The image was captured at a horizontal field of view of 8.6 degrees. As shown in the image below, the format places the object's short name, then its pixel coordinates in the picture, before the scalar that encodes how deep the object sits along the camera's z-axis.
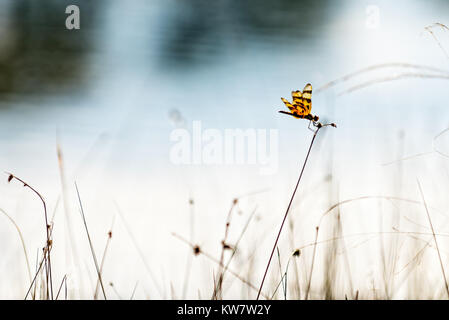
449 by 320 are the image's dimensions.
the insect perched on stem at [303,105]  2.57
